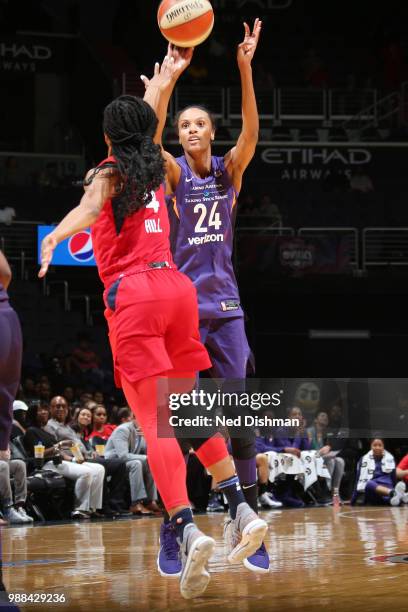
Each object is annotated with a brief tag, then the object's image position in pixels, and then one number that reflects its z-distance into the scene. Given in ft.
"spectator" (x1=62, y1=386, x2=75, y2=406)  48.67
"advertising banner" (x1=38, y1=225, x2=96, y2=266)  58.95
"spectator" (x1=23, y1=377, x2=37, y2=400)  48.44
